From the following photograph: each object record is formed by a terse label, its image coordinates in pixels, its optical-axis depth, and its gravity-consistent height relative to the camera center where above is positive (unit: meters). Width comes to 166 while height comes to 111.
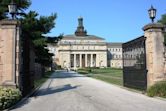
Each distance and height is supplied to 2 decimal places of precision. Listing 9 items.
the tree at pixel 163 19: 31.27 +8.97
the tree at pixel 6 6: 16.91 +6.77
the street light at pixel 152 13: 8.74 +2.80
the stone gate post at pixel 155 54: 8.52 +0.43
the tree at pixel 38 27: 18.14 +4.35
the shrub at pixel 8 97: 5.94 -1.45
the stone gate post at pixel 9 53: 7.53 +0.47
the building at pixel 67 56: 80.42 +3.07
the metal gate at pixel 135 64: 9.35 -0.16
